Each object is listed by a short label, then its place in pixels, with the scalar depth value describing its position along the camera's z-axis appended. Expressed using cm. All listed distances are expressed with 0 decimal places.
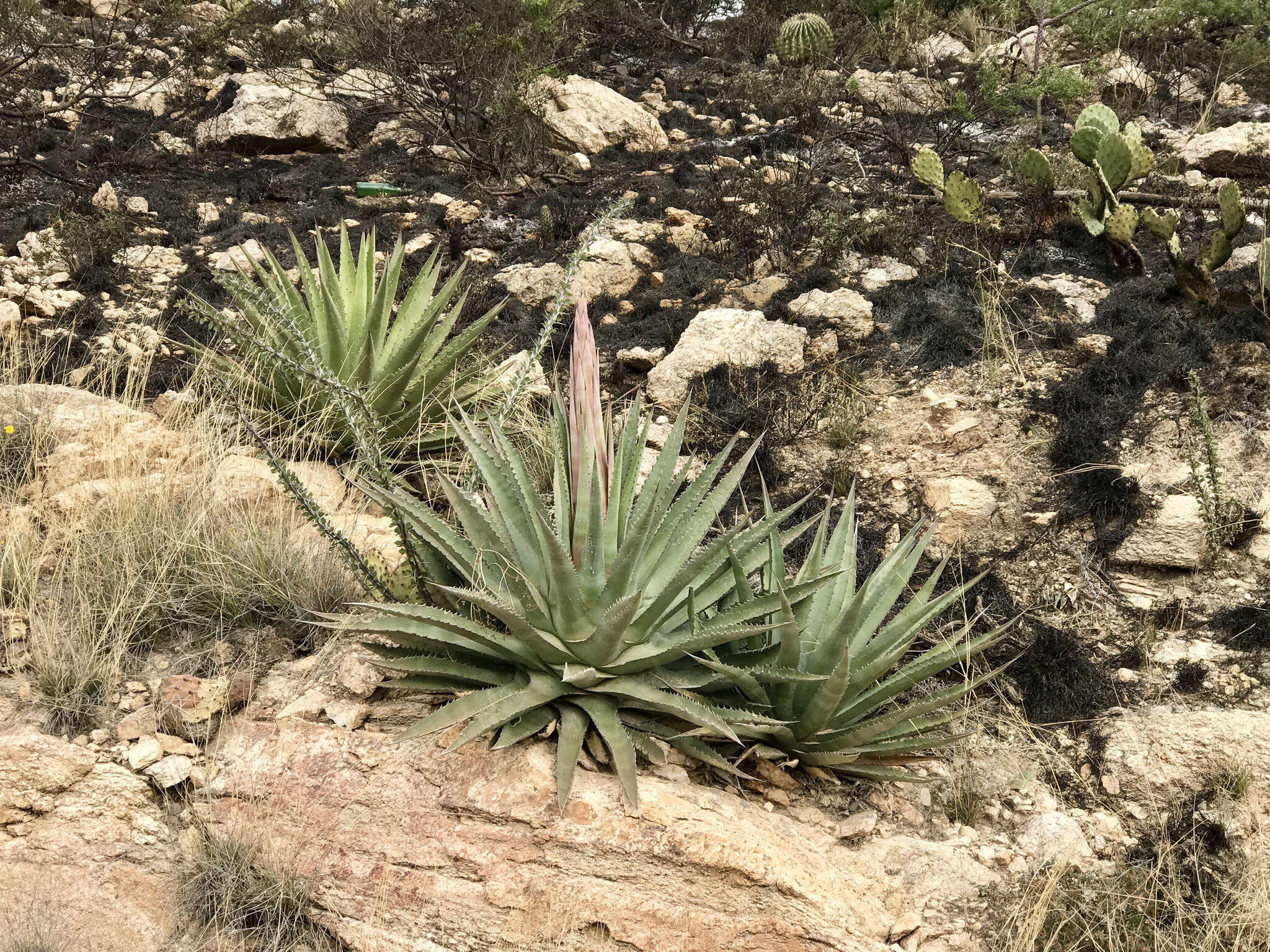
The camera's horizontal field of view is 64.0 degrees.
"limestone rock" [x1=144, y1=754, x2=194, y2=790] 271
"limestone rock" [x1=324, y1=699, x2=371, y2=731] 282
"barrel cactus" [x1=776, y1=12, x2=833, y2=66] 966
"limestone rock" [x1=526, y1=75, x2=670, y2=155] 844
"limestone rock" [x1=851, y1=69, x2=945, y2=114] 870
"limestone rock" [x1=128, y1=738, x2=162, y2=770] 275
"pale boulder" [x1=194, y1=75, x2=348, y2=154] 874
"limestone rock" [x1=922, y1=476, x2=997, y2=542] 432
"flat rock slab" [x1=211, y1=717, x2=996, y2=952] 243
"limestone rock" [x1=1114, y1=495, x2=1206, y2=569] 399
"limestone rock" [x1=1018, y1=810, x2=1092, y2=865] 286
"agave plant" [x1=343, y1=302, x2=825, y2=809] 260
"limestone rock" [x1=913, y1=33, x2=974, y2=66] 971
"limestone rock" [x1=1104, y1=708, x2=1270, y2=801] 314
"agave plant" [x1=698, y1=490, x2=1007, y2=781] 274
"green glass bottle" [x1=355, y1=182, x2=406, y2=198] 793
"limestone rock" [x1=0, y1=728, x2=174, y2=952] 245
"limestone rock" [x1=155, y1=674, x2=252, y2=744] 287
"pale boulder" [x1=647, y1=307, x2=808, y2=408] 537
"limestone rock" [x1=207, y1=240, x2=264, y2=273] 670
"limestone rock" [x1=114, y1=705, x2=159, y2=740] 284
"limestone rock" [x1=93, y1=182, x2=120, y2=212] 746
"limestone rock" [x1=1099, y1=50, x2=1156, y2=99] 847
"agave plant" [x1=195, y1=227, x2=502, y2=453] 465
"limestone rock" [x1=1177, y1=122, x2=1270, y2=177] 676
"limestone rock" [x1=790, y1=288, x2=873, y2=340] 573
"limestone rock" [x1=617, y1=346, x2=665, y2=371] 565
